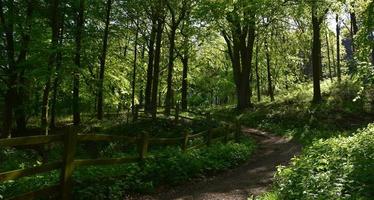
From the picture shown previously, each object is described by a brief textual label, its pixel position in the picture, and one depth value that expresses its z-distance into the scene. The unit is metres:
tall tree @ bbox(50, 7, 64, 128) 20.40
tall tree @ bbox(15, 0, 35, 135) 21.31
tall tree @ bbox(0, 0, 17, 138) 21.61
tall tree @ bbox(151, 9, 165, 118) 32.21
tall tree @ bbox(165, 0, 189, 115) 31.08
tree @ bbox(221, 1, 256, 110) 35.41
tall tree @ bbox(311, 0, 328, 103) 32.56
